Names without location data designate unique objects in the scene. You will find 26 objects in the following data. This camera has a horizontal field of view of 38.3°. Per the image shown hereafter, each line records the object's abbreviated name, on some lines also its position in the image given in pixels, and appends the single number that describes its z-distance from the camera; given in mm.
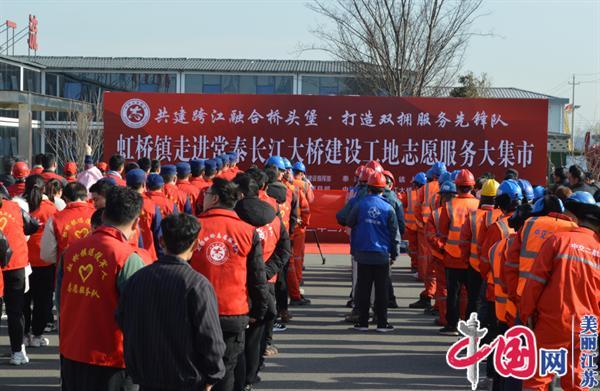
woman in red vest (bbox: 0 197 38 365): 8477
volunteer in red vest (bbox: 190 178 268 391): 5996
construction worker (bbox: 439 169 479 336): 9906
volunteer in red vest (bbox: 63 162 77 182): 12905
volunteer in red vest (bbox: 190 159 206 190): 12177
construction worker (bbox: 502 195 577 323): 5961
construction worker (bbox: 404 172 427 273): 13727
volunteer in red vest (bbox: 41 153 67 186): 12402
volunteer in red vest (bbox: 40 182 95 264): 7848
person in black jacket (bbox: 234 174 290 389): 6809
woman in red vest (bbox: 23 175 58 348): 9203
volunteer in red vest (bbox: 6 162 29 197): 11117
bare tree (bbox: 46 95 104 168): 38469
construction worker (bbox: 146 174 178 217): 9289
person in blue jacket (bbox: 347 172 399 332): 10477
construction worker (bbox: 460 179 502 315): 9102
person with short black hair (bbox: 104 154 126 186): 12297
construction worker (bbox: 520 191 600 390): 5617
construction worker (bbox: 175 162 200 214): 11398
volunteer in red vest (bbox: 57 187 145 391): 5082
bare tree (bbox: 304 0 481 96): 24172
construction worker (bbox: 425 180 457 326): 10758
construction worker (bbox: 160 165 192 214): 10688
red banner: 19703
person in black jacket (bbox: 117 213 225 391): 4473
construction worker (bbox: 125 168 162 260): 9000
